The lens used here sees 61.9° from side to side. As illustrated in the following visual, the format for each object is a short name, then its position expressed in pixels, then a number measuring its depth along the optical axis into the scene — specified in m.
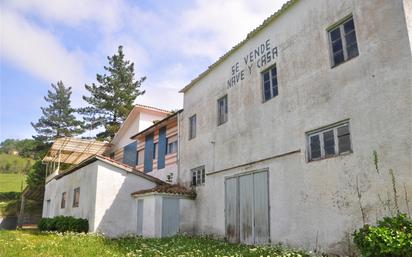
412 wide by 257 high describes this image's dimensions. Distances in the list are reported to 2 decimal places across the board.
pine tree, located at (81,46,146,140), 46.12
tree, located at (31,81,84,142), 53.66
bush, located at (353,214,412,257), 6.85
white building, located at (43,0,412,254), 8.84
